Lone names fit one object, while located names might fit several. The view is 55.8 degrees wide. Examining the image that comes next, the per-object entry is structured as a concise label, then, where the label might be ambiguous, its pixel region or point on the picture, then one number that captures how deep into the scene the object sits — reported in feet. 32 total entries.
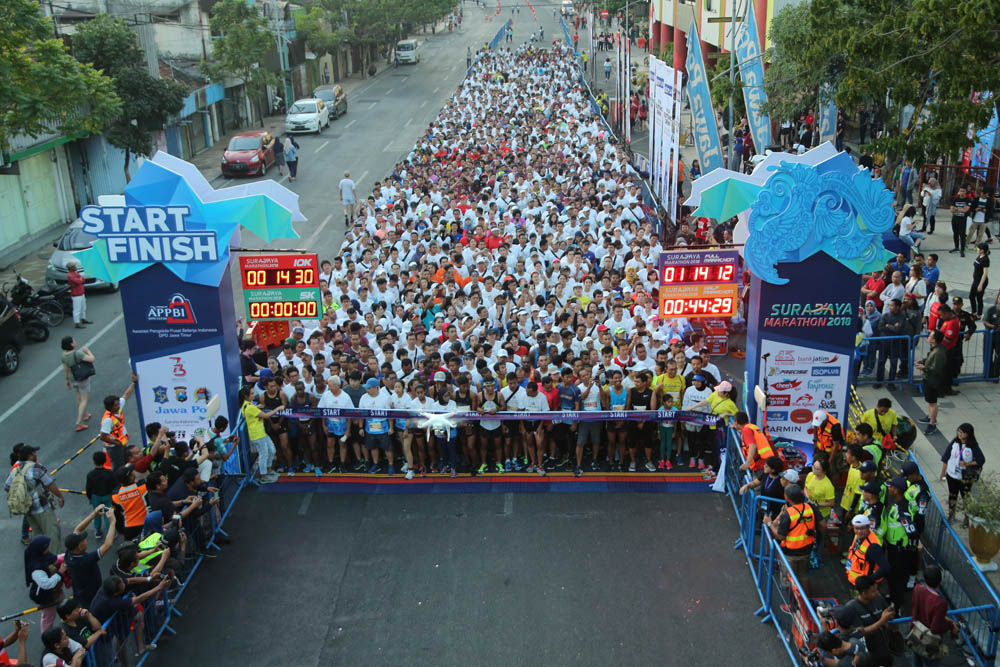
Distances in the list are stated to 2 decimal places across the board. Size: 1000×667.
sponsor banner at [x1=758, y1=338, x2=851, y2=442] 41.88
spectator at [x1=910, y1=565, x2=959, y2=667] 27.61
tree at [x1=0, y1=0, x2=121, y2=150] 65.41
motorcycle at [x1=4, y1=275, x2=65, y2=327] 63.16
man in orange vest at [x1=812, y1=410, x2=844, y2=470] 38.93
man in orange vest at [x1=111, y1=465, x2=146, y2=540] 35.22
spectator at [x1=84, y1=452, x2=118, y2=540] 36.50
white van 223.65
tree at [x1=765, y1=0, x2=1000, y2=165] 41.11
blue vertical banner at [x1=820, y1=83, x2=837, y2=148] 74.74
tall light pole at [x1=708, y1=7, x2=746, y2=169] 68.44
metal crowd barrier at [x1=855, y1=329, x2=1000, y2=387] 50.21
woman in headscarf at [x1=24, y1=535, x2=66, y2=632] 30.42
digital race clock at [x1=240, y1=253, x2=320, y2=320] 43.52
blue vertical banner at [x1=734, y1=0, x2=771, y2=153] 66.54
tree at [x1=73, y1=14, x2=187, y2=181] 99.04
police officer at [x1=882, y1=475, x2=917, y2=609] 31.86
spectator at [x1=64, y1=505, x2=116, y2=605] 30.09
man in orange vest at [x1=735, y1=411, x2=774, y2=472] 37.04
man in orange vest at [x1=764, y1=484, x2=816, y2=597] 31.91
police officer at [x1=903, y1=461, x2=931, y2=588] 31.83
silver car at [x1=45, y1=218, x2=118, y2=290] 69.31
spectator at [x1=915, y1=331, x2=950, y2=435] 44.04
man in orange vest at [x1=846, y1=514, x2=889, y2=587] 30.07
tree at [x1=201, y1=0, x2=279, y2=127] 134.82
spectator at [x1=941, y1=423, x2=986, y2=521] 35.68
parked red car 109.29
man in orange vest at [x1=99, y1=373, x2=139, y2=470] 40.73
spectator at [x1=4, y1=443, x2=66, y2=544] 35.47
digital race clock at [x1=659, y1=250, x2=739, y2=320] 40.93
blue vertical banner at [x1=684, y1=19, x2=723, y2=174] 62.45
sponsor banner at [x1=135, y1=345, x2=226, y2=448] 43.70
